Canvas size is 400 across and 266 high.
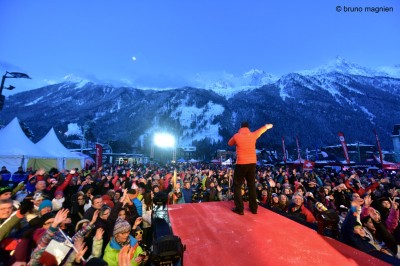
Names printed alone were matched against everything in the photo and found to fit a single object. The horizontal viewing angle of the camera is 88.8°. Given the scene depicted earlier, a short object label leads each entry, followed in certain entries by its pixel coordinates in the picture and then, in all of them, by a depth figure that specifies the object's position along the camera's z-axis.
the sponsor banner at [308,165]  17.98
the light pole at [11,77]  13.38
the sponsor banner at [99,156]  20.34
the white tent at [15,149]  14.48
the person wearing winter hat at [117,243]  3.20
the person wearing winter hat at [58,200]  6.39
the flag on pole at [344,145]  19.23
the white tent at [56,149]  18.97
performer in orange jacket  4.14
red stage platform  2.20
